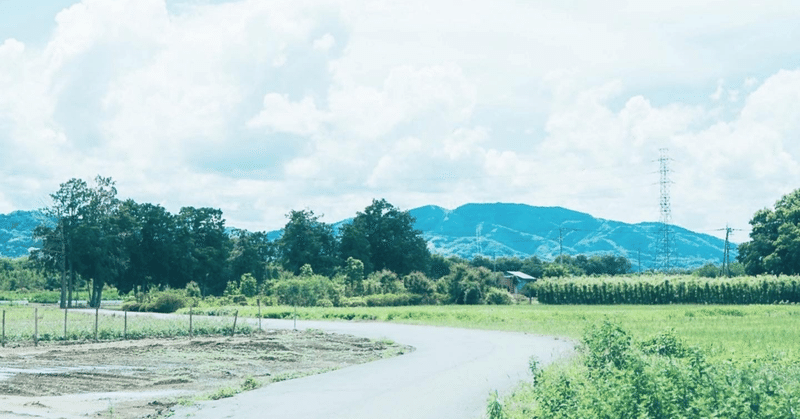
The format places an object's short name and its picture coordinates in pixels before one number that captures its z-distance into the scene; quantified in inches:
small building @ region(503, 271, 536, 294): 5152.6
